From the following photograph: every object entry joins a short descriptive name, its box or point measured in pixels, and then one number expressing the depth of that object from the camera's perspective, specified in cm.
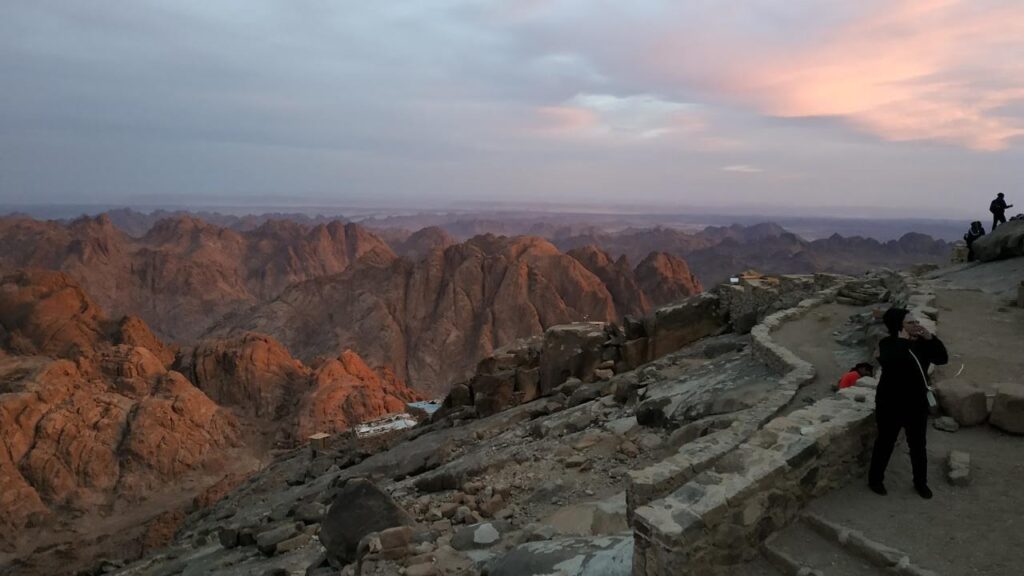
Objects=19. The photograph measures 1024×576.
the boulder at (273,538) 1152
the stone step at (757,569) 508
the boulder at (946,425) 684
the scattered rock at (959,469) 580
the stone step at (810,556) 494
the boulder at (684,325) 2048
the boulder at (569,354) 2197
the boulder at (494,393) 2178
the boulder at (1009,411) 651
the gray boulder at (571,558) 580
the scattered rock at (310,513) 1271
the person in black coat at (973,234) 2077
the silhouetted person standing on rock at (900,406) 569
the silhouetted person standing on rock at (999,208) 2147
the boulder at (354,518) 809
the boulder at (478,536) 778
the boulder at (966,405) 684
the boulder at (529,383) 2270
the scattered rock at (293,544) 1135
